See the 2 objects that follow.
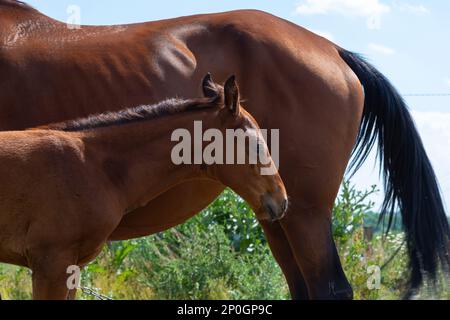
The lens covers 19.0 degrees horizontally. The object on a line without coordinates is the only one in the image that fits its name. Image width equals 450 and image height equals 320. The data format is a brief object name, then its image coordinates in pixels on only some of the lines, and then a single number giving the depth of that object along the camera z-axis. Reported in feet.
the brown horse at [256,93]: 27.35
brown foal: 22.79
